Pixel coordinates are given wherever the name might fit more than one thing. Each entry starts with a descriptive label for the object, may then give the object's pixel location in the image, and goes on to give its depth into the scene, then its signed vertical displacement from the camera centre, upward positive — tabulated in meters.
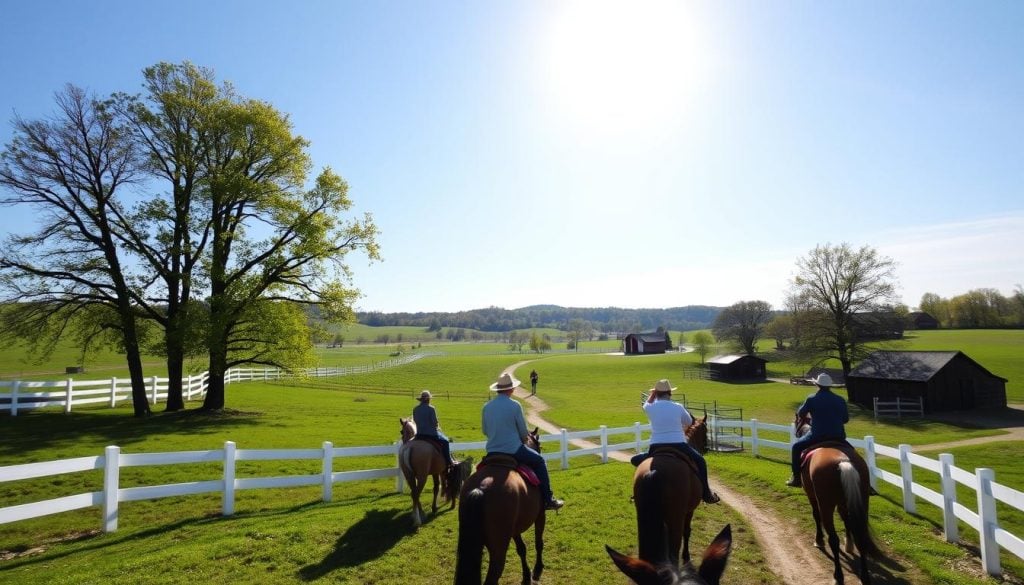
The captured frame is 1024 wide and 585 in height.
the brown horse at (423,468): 9.32 -2.76
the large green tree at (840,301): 41.31 +1.62
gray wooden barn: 33.38 -4.47
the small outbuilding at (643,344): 89.00 -3.69
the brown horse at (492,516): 5.31 -2.20
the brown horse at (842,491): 6.73 -2.43
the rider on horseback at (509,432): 6.61 -1.43
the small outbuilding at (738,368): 55.25 -5.34
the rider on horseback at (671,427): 7.11 -1.52
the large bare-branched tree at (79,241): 18.53 +3.70
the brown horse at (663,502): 6.04 -2.33
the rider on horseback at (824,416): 7.63 -1.51
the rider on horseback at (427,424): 9.88 -1.93
